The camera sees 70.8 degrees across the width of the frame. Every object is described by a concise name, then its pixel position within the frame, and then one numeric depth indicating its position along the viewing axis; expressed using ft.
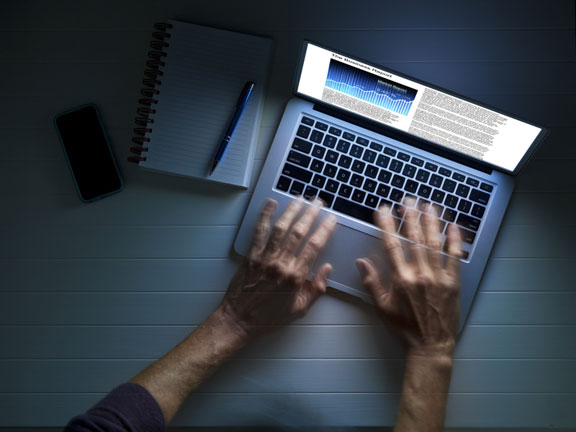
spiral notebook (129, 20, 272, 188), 2.59
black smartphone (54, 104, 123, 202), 2.61
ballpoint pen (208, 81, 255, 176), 2.55
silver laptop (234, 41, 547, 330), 2.46
